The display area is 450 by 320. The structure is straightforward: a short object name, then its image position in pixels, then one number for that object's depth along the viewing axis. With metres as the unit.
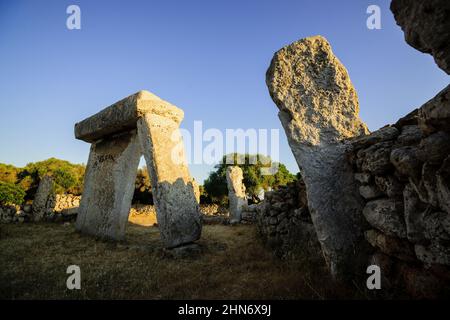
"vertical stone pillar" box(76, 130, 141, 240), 5.82
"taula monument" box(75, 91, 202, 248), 4.61
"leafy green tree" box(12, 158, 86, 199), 14.30
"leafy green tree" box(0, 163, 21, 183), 14.63
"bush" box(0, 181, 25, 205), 9.17
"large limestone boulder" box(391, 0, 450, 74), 1.49
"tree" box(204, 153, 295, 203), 21.28
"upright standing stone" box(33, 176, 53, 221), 9.06
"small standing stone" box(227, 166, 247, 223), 10.61
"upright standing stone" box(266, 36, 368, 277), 2.58
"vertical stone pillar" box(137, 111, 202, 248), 4.53
